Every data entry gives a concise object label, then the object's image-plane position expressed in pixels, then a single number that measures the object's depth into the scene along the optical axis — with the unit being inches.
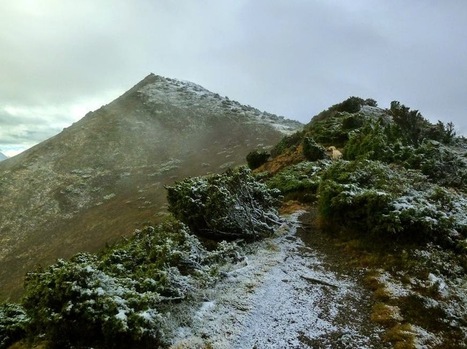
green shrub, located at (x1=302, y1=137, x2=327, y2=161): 634.8
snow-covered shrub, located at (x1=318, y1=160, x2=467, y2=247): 300.5
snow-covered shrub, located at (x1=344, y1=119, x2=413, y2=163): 499.8
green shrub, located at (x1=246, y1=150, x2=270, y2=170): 821.9
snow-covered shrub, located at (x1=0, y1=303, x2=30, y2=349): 232.7
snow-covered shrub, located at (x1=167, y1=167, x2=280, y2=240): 347.9
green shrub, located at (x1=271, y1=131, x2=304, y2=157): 902.4
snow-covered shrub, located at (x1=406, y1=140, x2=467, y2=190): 450.3
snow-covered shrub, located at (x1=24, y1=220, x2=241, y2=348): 183.2
